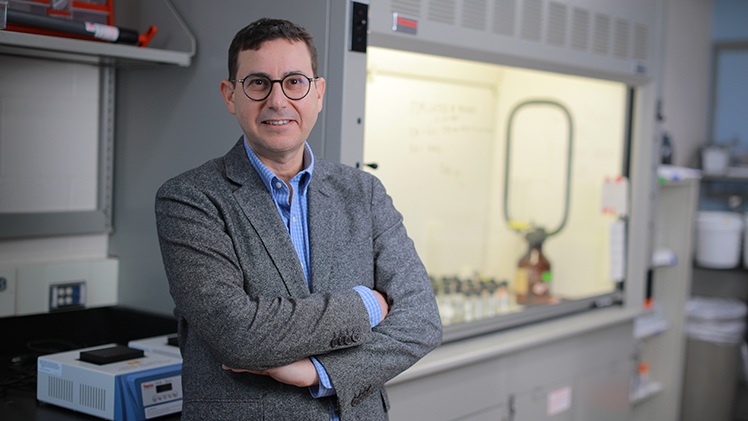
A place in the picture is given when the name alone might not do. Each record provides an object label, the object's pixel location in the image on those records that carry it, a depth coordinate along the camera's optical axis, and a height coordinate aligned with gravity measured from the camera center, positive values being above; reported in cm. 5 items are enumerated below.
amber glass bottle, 274 -38
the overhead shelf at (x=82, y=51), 147 +29
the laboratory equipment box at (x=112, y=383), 135 -47
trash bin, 348 -91
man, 109 -18
